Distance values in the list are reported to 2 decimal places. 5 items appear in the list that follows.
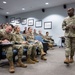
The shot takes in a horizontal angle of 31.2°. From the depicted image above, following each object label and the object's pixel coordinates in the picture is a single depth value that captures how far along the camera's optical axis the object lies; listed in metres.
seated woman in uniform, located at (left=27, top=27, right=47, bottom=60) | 4.29
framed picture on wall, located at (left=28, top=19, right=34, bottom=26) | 10.92
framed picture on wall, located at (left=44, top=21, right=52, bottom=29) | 9.74
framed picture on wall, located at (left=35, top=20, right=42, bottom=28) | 10.40
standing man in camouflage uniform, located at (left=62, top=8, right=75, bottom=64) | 3.53
